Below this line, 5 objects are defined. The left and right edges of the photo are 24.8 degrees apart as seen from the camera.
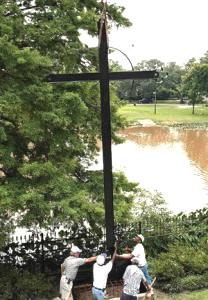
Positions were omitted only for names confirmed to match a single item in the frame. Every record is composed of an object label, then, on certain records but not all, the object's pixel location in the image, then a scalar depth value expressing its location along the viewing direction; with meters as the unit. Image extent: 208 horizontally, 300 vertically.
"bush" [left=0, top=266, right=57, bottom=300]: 10.73
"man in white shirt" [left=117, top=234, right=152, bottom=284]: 9.42
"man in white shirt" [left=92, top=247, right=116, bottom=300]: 8.41
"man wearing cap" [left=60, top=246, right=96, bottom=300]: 9.01
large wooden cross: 8.76
